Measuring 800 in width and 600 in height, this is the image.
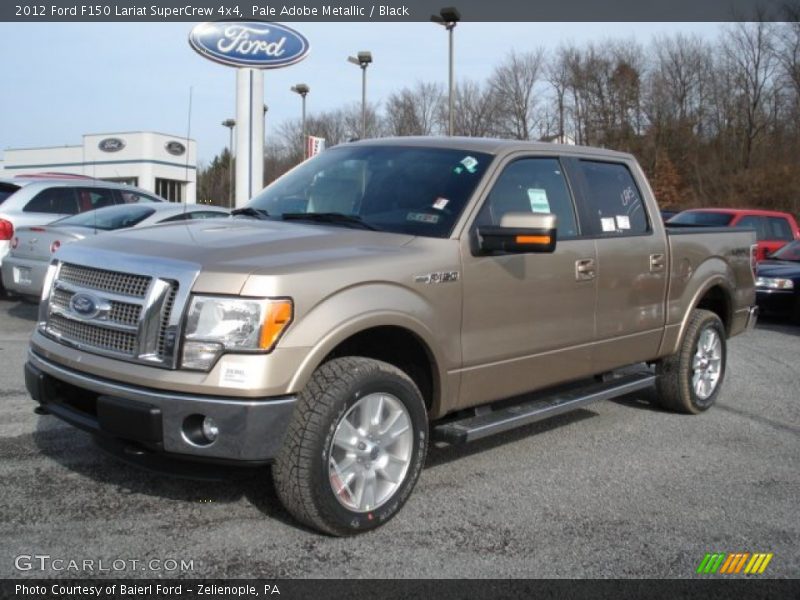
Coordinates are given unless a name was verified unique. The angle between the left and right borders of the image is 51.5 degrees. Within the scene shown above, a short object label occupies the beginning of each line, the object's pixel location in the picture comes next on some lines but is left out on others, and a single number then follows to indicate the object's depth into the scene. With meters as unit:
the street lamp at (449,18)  19.02
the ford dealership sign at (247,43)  18.30
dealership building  22.33
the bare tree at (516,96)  37.53
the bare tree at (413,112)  35.94
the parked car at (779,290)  12.17
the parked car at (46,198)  10.88
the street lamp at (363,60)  22.31
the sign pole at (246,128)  18.11
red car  16.36
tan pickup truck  3.51
